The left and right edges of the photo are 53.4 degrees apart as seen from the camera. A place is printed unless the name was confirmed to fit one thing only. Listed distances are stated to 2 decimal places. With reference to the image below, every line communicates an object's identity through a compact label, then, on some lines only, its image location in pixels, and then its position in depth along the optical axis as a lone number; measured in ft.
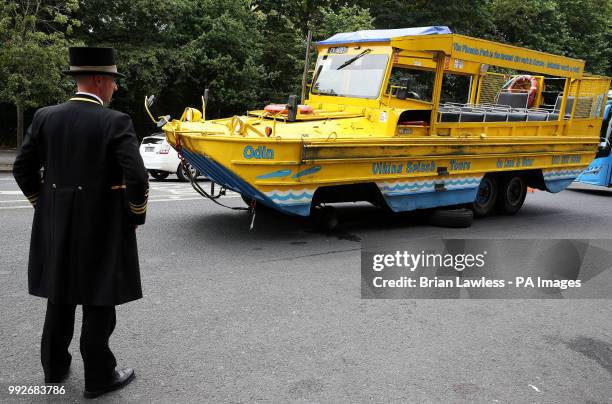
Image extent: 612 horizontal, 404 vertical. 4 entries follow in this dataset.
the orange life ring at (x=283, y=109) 26.03
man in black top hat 10.32
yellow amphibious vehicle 22.62
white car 46.29
